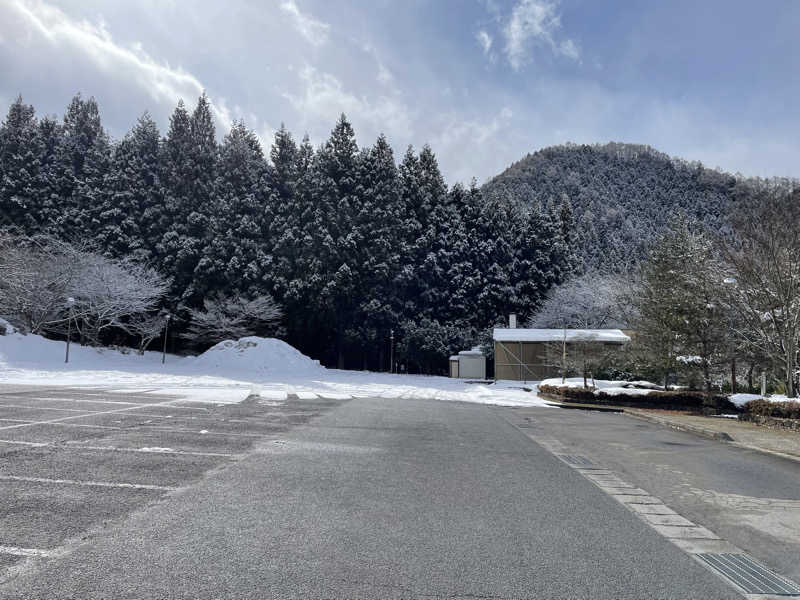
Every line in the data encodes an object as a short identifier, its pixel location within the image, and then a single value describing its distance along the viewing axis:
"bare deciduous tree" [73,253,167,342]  31.20
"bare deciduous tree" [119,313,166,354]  33.59
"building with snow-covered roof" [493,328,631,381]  29.27
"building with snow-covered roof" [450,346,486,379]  34.03
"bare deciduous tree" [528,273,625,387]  36.72
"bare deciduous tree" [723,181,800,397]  13.42
